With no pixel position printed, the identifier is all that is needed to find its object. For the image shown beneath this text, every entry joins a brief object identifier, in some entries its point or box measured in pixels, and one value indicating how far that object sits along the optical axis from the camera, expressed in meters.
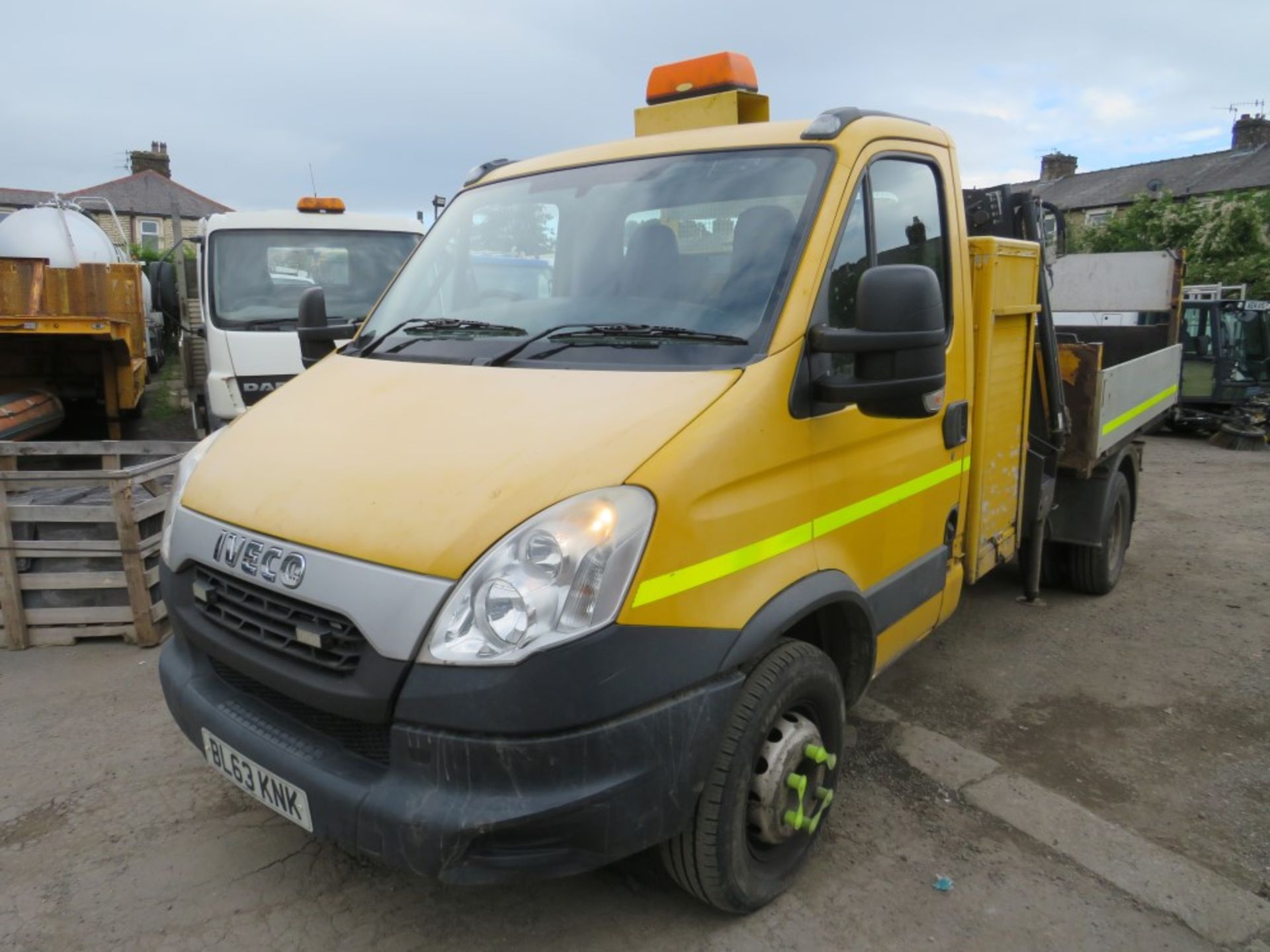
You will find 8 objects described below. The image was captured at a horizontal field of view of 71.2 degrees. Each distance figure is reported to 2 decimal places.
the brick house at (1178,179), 33.16
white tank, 13.06
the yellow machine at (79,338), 9.52
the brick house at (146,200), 39.67
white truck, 7.31
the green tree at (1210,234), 22.72
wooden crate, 4.46
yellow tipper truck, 2.00
